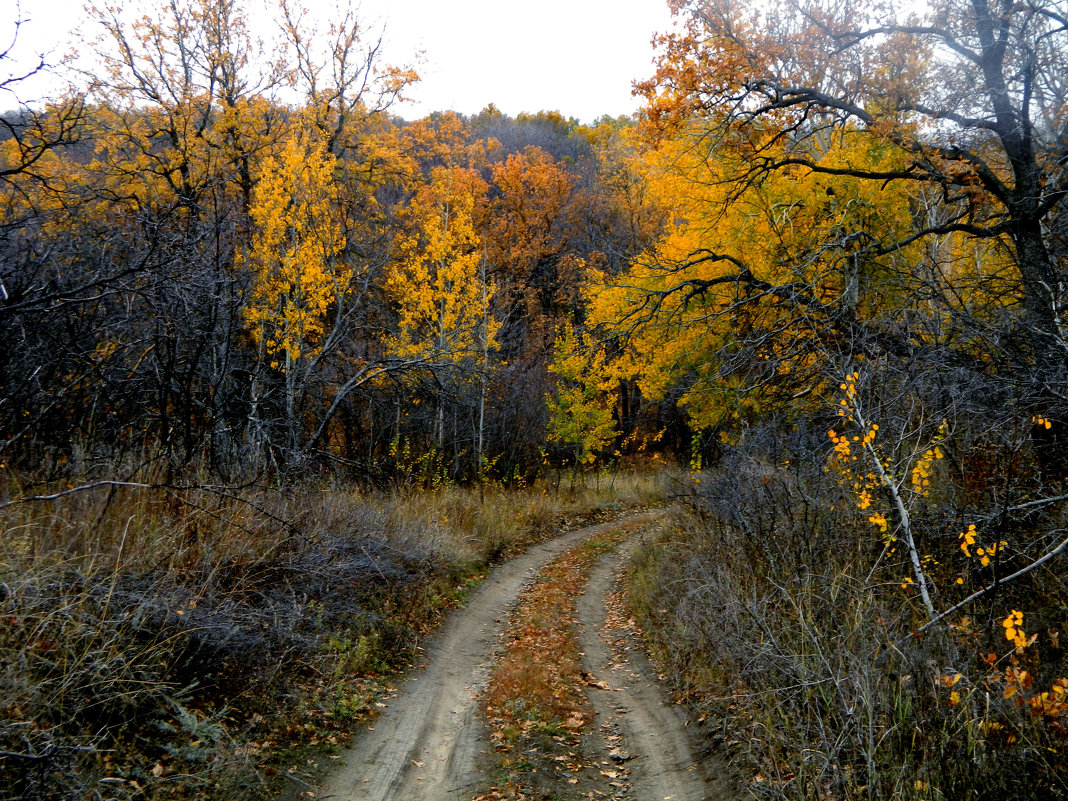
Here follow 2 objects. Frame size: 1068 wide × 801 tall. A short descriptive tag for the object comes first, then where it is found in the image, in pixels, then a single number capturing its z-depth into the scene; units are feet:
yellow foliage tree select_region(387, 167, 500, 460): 53.52
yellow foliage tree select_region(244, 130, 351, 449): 41.32
